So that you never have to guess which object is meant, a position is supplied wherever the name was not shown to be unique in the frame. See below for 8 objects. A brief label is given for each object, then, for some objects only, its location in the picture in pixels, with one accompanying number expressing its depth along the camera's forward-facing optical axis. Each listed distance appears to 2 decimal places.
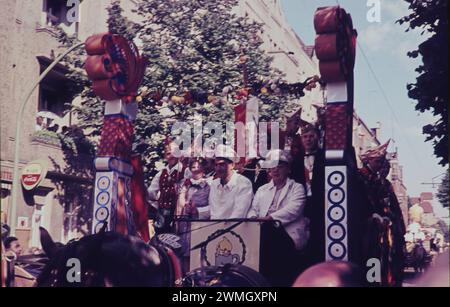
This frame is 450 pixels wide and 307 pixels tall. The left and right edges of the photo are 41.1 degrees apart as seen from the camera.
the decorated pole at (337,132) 4.54
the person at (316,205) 4.79
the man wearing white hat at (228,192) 5.40
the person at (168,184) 6.18
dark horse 4.41
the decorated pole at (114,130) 5.56
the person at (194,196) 6.00
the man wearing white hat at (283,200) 4.84
